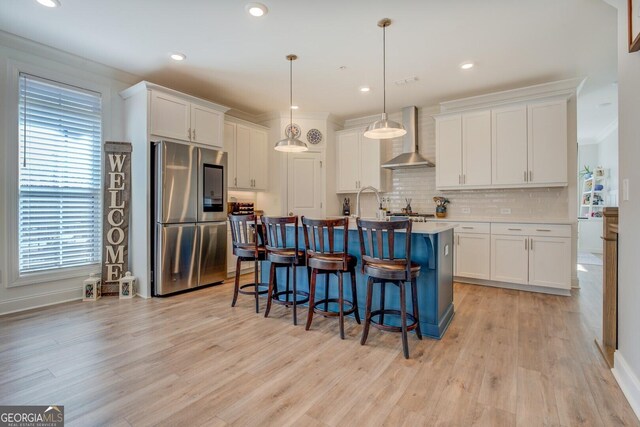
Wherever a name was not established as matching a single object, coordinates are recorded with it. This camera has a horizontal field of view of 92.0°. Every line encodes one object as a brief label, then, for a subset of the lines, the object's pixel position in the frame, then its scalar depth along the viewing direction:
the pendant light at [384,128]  2.90
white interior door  5.44
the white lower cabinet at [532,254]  3.82
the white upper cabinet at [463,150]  4.43
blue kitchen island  2.57
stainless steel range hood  5.02
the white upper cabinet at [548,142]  3.97
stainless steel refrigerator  3.77
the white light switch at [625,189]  1.88
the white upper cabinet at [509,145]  4.18
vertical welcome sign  3.83
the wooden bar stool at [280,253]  2.83
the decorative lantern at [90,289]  3.64
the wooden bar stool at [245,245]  3.21
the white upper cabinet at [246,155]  4.95
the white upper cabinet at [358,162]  5.43
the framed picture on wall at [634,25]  1.61
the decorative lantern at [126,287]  3.77
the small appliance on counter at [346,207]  5.90
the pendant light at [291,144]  3.62
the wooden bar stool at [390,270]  2.22
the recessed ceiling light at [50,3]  2.56
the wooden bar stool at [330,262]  2.55
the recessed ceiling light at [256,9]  2.61
